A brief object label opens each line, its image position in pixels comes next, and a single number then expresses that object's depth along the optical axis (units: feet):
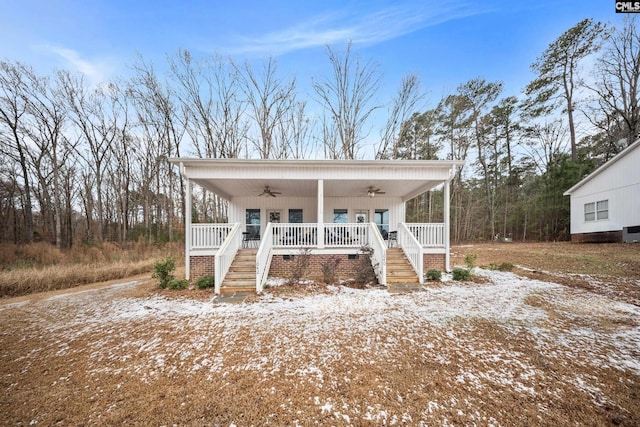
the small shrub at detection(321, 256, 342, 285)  23.56
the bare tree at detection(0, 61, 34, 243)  46.85
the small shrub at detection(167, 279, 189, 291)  21.88
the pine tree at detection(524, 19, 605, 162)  54.49
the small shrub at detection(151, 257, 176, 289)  22.48
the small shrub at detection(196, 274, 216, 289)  21.76
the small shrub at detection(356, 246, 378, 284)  22.97
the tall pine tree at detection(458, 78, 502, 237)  61.21
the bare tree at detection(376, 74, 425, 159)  52.24
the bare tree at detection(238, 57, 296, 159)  52.54
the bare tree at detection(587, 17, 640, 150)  50.70
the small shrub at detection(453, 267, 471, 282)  23.67
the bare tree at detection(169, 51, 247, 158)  52.39
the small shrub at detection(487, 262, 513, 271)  28.45
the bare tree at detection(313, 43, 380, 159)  50.90
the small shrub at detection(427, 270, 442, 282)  23.44
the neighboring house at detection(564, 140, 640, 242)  37.60
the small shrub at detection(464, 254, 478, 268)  24.88
